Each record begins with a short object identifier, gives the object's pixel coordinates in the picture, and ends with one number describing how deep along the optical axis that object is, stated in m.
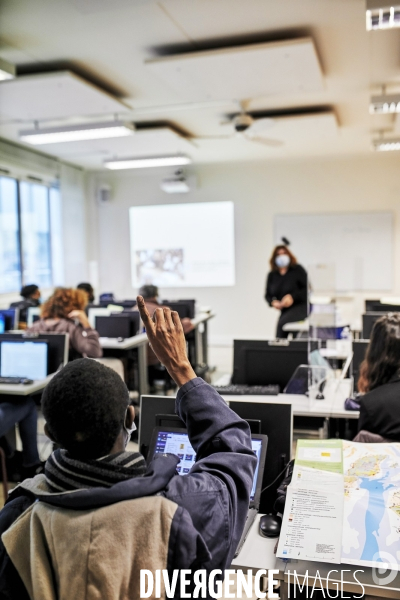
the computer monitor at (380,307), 4.87
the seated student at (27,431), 3.73
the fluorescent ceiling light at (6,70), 3.87
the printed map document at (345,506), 1.35
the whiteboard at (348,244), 8.62
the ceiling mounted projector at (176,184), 8.84
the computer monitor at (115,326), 5.32
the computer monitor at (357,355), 3.26
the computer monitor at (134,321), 5.38
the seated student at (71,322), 4.23
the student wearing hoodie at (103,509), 0.88
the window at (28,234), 7.39
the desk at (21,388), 3.54
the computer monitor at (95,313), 5.48
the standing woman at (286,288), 6.48
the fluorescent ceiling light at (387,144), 6.84
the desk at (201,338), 6.42
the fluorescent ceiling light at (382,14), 2.95
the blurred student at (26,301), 5.99
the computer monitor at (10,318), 5.52
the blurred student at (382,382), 2.14
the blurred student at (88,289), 6.34
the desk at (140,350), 5.14
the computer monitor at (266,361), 3.13
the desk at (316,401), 2.91
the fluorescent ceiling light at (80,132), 5.41
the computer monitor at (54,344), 3.85
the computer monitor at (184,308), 6.14
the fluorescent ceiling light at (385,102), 4.94
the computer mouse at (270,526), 1.57
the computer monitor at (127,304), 6.84
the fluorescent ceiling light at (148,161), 7.71
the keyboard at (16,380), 3.68
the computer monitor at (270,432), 1.83
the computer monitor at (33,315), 5.61
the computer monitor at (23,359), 3.87
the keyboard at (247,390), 2.96
